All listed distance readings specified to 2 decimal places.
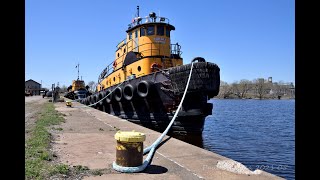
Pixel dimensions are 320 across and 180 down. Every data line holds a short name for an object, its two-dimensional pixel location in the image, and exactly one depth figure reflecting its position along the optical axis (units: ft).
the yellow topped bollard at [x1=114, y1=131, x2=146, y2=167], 13.70
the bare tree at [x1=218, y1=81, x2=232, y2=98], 442.50
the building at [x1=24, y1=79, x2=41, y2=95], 307.80
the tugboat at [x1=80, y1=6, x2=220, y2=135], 38.40
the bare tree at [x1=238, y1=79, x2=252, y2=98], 448.16
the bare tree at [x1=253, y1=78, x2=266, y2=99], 442.91
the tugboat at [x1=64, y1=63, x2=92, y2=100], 122.40
